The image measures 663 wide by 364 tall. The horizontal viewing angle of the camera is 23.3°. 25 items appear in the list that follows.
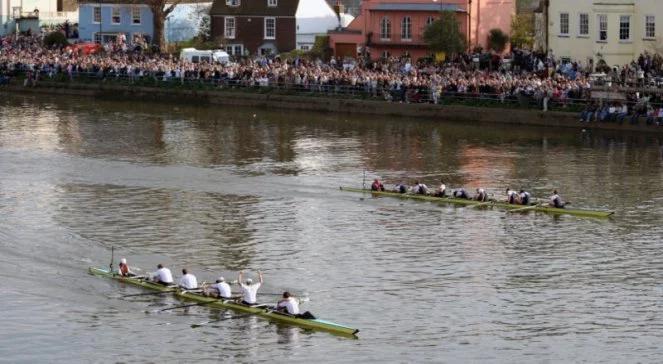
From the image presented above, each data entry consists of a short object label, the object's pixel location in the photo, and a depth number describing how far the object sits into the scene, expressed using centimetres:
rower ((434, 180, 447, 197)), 6247
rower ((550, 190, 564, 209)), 5991
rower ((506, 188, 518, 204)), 6091
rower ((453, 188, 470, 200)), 6203
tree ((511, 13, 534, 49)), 10125
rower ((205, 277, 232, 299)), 4578
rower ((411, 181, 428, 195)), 6309
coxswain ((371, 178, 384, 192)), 6431
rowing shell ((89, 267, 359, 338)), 4294
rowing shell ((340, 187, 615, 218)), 5938
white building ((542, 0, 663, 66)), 8738
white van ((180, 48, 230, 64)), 10162
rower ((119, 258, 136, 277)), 4866
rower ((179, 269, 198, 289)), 4694
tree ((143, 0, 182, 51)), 10538
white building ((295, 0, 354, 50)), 10638
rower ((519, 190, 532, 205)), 6059
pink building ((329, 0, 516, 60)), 9719
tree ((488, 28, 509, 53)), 9775
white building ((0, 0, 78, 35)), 12344
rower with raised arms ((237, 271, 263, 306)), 4512
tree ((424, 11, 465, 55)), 9319
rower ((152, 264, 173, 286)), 4750
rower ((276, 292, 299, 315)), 4384
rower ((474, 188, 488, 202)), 6172
